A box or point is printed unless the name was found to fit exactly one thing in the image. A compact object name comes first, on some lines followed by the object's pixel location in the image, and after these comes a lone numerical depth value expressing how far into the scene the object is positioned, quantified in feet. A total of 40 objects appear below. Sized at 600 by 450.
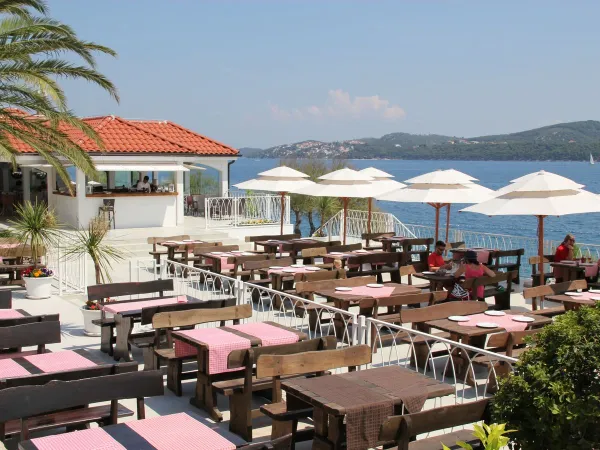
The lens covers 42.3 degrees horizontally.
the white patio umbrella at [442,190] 50.67
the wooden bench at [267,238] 60.34
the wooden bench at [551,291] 33.58
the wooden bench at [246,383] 22.80
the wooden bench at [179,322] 27.35
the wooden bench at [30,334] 25.48
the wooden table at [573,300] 33.50
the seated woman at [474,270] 39.65
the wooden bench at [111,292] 33.30
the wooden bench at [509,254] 50.69
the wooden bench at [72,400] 18.12
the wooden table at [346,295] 34.35
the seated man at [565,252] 47.26
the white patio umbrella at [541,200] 39.47
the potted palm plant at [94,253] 36.83
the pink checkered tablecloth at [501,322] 29.22
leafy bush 15.97
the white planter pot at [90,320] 36.65
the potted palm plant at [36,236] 46.68
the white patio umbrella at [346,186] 57.06
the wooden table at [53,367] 19.97
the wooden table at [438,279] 41.12
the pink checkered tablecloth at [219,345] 24.29
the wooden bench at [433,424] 16.89
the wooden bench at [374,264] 47.11
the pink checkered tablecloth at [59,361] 22.97
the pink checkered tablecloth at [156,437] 16.33
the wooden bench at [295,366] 20.63
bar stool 74.08
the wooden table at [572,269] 44.42
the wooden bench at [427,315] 29.37
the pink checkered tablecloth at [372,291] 35.24
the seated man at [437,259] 46.59
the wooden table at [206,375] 24.51
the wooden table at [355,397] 17.97
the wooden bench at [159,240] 58.65
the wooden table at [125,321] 30.91
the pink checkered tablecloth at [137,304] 32.30
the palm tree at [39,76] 45.01
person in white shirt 78.74
